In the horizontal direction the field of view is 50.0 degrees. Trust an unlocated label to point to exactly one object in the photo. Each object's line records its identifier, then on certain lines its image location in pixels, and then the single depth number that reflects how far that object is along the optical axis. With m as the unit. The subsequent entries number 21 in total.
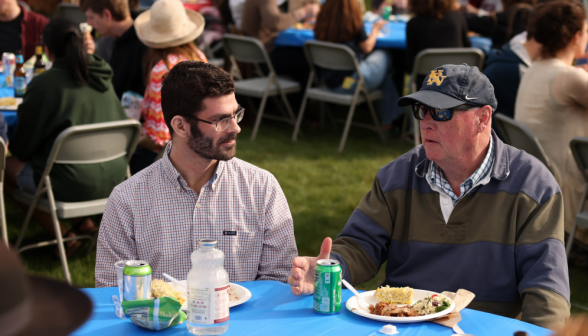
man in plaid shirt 2.46
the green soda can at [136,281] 1.86
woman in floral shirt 4.38
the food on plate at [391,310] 1.96
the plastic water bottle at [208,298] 1.76
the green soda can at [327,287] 1.96
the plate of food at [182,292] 1.96
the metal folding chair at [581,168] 3.80
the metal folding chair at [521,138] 3.93
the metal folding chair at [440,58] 6.46
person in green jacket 4.05
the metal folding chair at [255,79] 7.28
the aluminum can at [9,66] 5.17
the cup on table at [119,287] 1.92
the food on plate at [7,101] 4.52
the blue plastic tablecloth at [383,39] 7.47
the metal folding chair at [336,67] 6.77
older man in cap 2.36
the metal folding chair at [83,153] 3.85
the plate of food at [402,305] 1.92
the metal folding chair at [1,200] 3.66
